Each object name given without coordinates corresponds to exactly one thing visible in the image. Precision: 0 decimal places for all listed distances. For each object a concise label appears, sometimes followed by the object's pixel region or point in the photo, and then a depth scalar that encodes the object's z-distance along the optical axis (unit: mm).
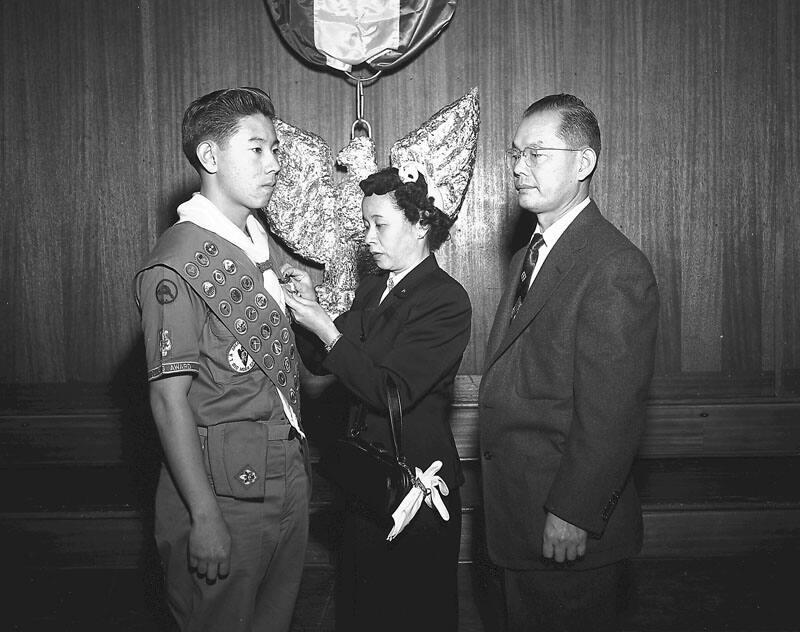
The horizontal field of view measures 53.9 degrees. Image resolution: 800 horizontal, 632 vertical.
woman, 1695
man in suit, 1488
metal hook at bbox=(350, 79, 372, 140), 3088
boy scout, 1416
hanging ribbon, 2990
